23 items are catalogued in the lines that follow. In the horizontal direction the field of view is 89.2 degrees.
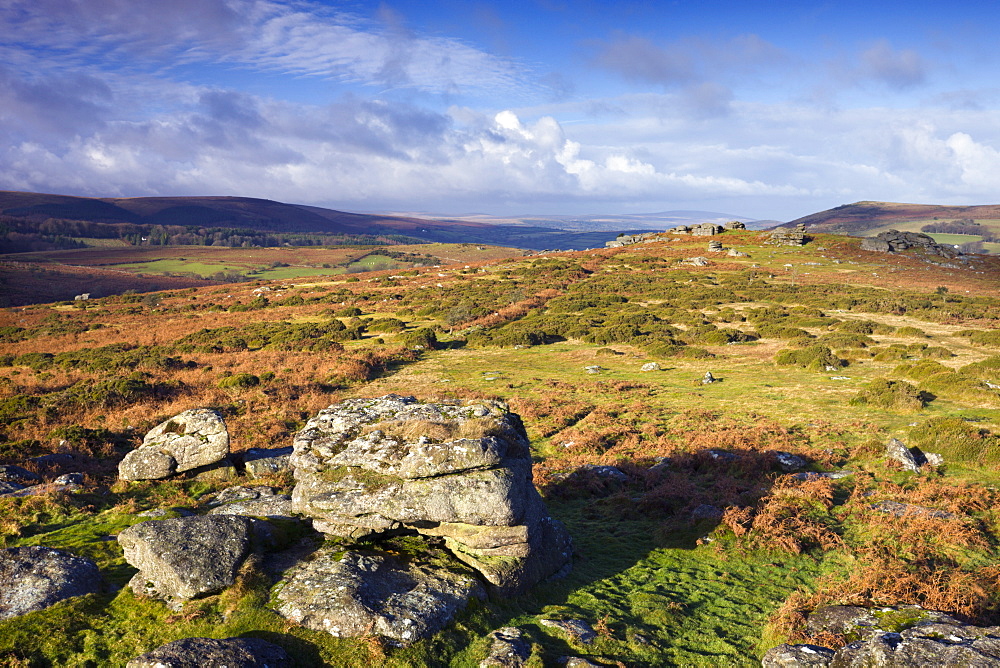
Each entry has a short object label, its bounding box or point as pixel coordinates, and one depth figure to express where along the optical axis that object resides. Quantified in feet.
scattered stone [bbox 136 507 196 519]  36.78
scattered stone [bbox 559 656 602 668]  25.61
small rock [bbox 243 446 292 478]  48.83
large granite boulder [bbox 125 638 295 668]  22.03
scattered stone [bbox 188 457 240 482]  47.78
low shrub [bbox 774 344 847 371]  90.30
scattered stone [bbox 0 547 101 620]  25.20
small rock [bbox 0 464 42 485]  44.62
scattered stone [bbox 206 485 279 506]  41.57
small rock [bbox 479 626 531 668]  25.43
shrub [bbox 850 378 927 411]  66.59
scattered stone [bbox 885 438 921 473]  50.07
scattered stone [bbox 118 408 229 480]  46.47
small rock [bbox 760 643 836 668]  25.58
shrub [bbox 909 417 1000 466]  50.44
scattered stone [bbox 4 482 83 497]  40.88
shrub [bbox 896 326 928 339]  111.45
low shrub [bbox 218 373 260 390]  86.58
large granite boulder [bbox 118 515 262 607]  27.30
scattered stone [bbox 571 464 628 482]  54.34
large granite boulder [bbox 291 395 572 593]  31.91
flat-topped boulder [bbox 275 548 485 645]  26.13
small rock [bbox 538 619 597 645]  28.22
